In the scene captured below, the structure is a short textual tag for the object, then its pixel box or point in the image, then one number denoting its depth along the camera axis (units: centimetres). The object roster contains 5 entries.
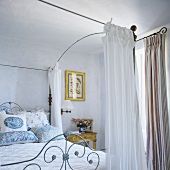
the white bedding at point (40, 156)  167
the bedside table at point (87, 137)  371
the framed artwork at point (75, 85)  428
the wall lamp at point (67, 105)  381
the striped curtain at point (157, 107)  285
